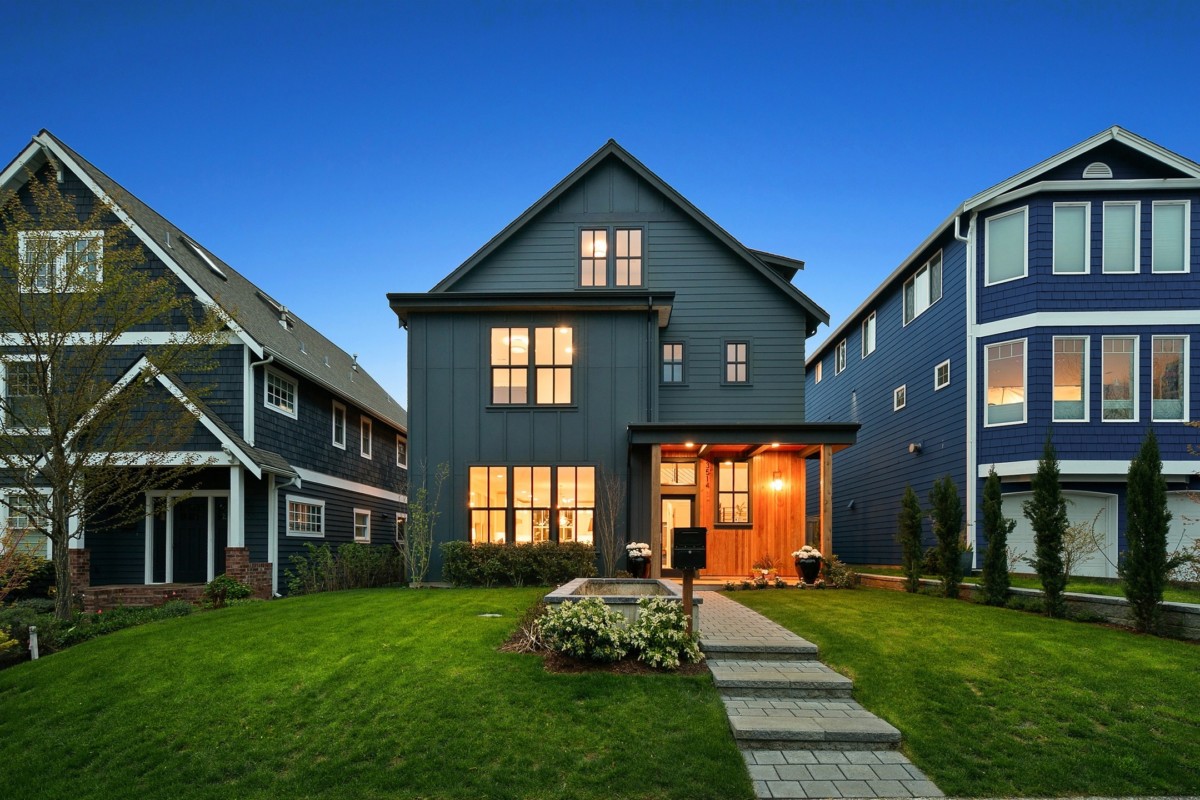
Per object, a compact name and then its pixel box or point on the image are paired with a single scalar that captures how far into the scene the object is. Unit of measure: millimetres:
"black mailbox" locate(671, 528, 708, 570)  8000
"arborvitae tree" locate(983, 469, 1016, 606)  11703
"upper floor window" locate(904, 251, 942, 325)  18297
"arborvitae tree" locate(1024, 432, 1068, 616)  10695
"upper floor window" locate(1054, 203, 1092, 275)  15484
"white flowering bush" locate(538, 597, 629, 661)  7578
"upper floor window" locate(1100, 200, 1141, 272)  15438
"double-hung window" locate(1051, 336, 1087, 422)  15258
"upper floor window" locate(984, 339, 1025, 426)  15633
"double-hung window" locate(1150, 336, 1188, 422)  15117
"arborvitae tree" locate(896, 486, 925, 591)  13992
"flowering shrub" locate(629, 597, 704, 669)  7520
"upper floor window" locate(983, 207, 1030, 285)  15680
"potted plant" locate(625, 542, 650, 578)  14586
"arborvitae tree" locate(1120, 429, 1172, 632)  9352
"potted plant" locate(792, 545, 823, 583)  14875
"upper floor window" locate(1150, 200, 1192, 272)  15336
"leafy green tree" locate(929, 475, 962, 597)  12938
